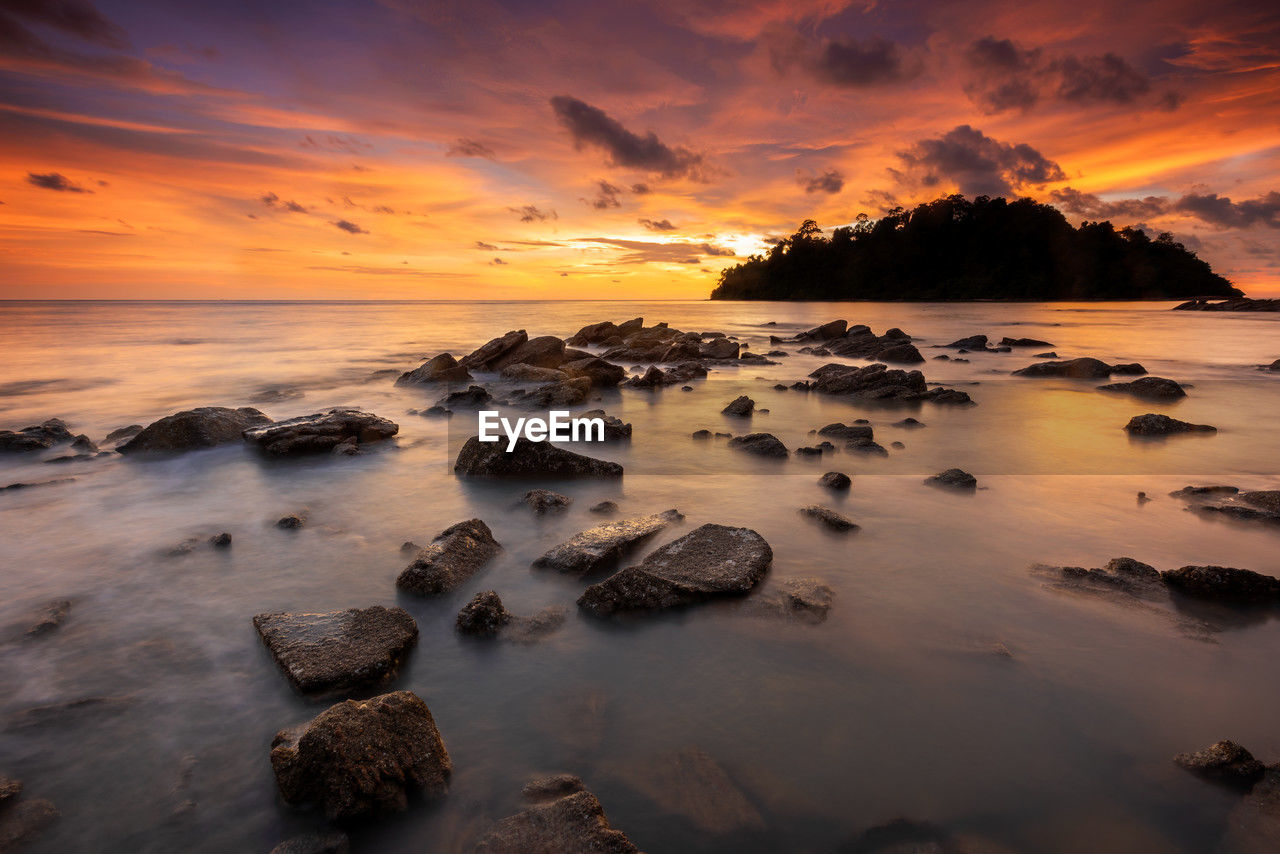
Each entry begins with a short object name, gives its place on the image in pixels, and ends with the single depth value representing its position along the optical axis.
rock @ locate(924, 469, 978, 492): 6.20
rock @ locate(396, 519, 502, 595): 4.02
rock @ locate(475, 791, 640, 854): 2.11
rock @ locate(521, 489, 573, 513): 5.59
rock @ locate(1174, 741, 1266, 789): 2.38
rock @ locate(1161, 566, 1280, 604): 3.70
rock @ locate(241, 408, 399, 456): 7.51
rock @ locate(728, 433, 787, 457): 7.46
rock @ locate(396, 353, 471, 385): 14.63
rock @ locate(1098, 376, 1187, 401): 12.32
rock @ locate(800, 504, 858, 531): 5.02
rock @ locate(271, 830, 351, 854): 2.14
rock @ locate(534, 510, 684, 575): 4.27
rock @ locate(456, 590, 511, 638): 3.52
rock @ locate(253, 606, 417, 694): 3.00
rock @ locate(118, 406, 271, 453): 7.69
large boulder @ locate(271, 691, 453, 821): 2.28
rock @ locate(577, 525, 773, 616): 3.74
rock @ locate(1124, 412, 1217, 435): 8.77
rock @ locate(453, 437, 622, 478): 6.57
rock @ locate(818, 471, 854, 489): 6.09
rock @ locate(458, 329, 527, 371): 16.77
